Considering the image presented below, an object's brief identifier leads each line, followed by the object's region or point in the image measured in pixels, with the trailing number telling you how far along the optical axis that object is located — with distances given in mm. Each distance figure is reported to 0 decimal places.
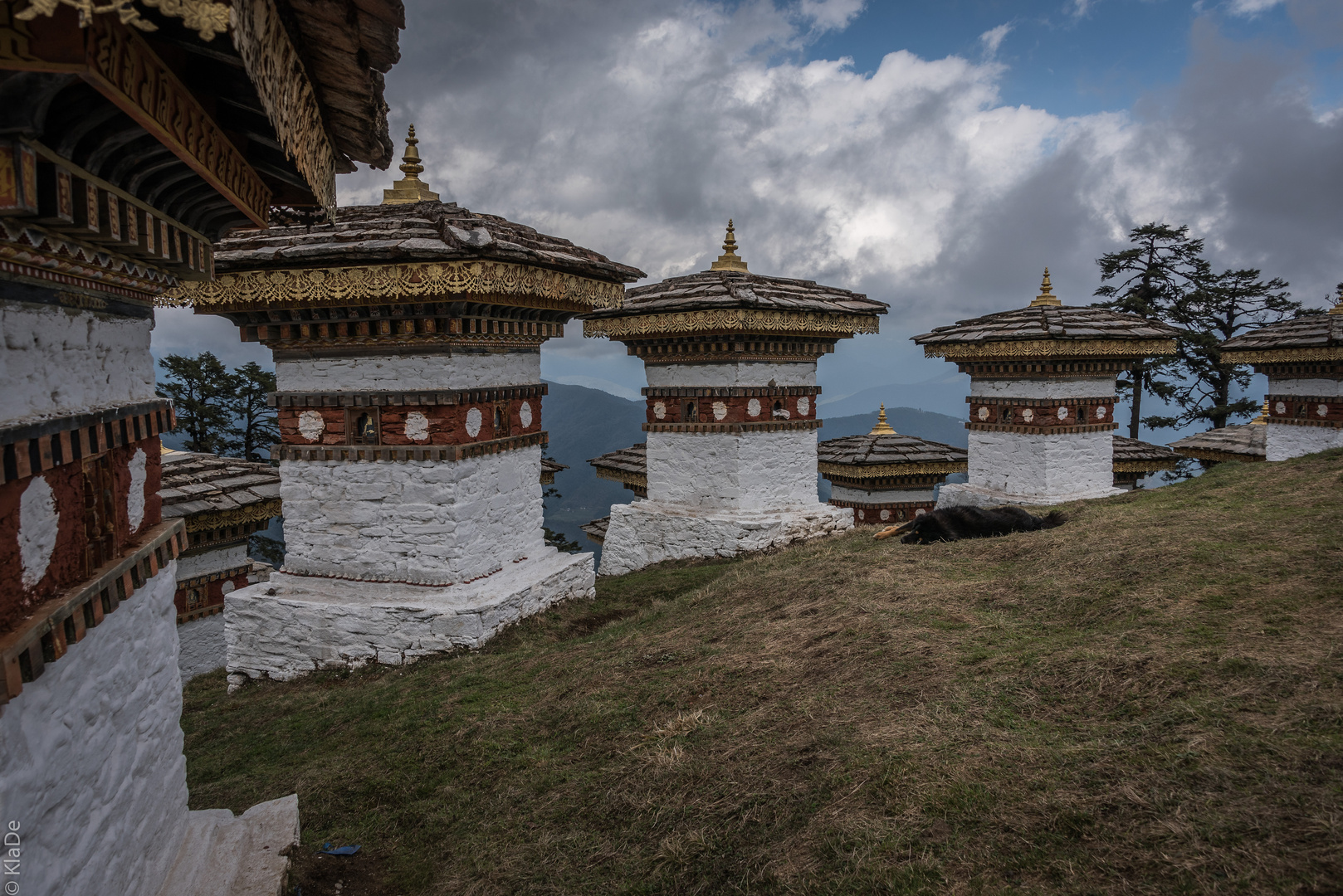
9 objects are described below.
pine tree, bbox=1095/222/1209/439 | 21703
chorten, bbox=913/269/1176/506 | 11016
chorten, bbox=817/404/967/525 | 12531
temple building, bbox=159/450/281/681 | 8703
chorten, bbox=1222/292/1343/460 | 11939
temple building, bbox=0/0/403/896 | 1758
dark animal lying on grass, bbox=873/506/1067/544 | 7715
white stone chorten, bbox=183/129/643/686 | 6109
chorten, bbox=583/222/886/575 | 9570
